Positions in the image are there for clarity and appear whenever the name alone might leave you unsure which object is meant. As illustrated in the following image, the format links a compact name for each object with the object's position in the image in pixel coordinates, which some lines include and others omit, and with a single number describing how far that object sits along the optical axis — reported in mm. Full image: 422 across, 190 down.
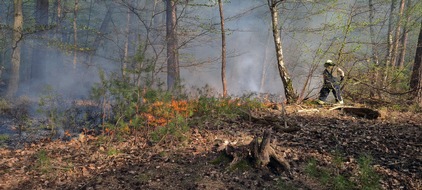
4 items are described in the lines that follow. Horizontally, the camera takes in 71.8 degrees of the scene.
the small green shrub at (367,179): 3698
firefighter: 9930
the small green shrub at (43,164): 4562
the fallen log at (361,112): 8173
